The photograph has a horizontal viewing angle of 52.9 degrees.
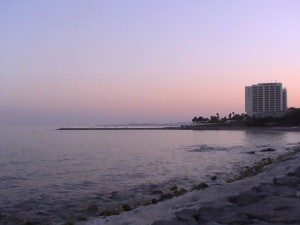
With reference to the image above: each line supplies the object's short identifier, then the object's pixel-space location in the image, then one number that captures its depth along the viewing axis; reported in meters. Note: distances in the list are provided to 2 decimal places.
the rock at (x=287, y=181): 9.30
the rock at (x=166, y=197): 11.37
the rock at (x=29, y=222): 9.28
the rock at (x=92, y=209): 10.56
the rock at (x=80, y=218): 9.42
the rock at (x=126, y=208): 10.04
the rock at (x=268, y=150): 35.17
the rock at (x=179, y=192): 12.27
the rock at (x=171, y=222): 5.76
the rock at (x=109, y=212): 9.68
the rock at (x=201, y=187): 12.49
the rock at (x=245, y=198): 7.46
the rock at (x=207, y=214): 6.18
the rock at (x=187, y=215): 6.23
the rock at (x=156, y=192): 13.61
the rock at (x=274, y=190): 7.95
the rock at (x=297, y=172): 10.96
